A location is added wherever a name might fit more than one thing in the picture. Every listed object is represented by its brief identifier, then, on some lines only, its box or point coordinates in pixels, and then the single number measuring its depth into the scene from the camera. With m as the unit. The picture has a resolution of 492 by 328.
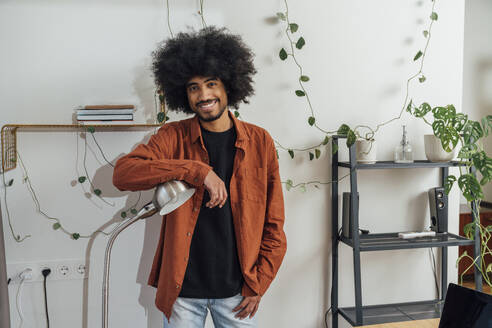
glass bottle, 2.32
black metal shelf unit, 2.13
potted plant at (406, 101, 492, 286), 2.12
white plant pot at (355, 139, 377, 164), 2.21
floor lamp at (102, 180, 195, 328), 1.34
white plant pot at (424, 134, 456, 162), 2.26
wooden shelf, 1.96
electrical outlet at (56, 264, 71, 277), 2.08
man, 1.62
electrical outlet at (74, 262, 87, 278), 2.10
